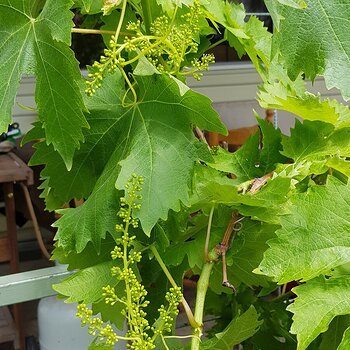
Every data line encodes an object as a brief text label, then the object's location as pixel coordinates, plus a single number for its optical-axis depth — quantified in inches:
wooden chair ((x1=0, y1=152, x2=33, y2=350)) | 89.0
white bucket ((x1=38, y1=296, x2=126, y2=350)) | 47.8
